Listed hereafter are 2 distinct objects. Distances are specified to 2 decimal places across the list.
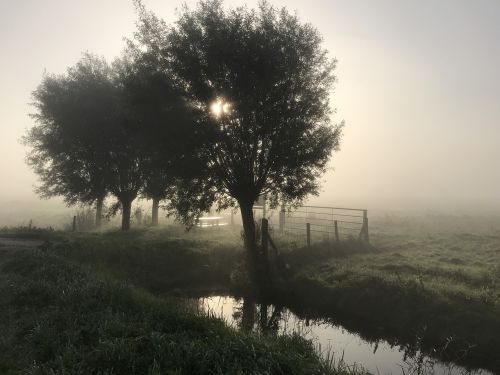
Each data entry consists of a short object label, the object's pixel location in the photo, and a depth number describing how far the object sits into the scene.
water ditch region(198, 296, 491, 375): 10.99
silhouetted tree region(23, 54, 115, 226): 29.53
